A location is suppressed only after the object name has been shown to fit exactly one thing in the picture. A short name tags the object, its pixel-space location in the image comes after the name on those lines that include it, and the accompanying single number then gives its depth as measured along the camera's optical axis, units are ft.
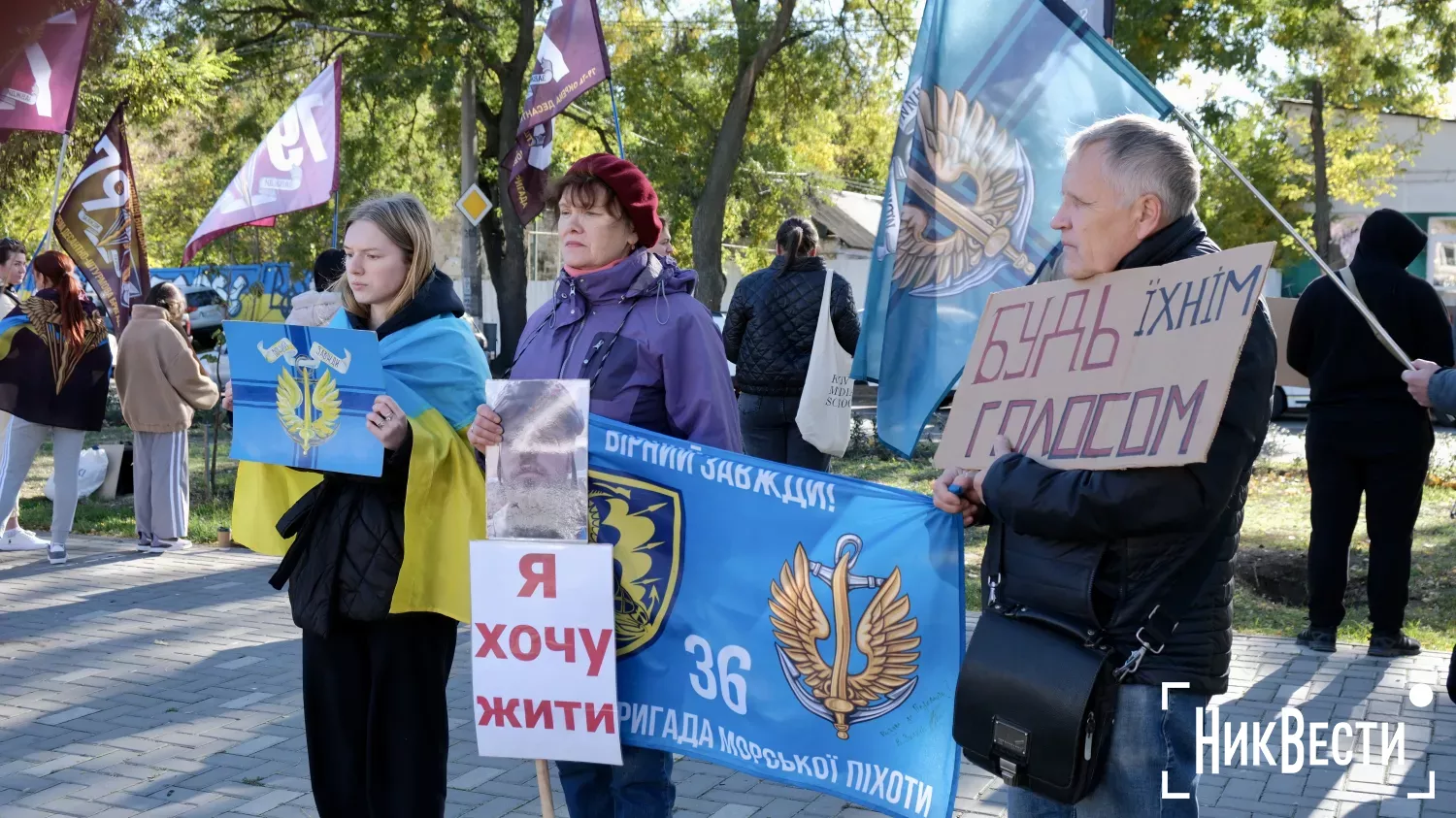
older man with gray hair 8.61
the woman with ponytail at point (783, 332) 25.94
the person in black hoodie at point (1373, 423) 21.27
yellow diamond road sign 54.60
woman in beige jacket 31.91
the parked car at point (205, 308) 119.24
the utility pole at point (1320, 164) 63.21
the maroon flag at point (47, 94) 28.53
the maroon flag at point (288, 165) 33.96
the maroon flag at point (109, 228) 35.60
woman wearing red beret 12.07
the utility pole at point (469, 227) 87.40
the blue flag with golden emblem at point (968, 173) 12.63
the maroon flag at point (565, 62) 27.43
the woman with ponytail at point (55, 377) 30.71
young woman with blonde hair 12.27
